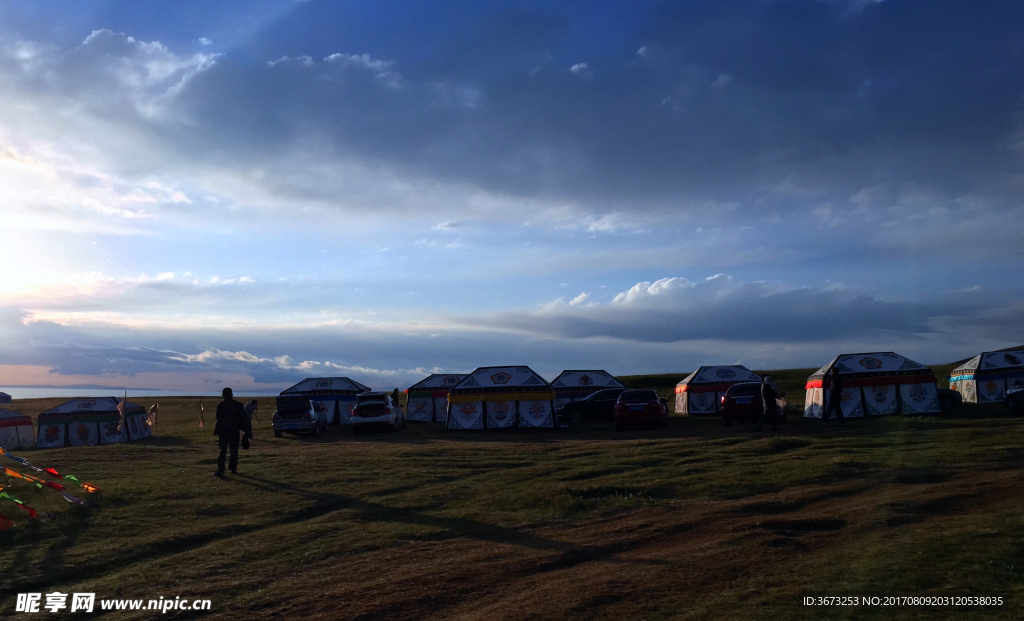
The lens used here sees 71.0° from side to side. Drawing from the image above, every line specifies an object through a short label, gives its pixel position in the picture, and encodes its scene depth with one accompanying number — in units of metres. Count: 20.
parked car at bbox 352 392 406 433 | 31.81
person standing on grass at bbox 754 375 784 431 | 22.98
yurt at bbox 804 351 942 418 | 28.27
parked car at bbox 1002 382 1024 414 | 27.22
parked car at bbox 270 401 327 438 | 31.34
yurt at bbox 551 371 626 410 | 39.50
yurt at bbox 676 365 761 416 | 37.00
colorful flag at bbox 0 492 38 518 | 11.75
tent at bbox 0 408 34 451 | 34.53
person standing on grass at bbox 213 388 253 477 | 16.39
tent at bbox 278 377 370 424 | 39.22
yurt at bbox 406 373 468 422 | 39.12
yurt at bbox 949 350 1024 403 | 35.47
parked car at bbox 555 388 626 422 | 33.81
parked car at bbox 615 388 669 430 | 28.19
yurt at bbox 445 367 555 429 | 31.39
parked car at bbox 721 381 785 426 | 27.83
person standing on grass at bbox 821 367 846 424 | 26.22
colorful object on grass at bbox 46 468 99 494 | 13.21
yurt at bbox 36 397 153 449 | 33.78
